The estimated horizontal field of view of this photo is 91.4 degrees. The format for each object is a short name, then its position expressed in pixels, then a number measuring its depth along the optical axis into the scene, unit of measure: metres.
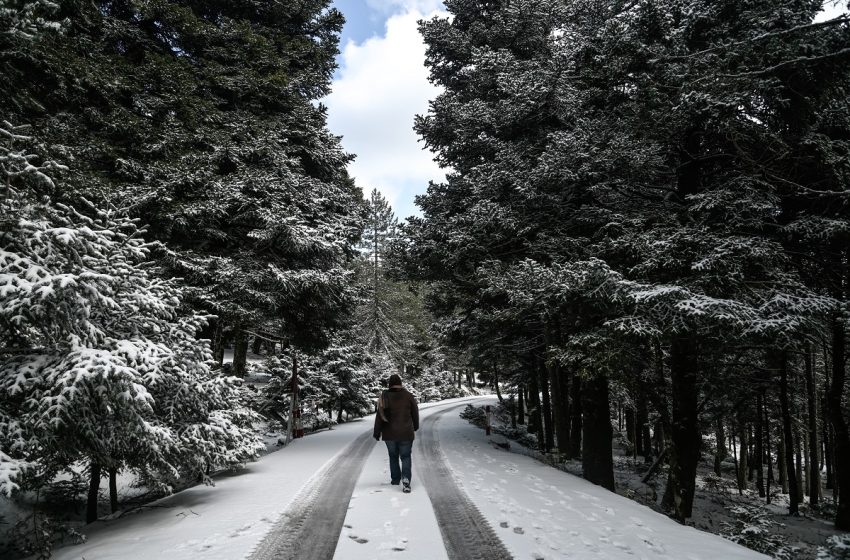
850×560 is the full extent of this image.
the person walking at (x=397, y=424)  6.89
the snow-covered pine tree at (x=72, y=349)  4.03
